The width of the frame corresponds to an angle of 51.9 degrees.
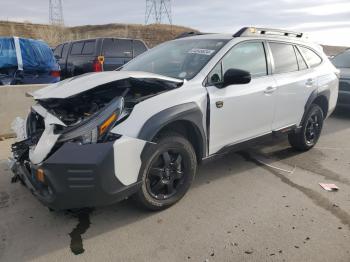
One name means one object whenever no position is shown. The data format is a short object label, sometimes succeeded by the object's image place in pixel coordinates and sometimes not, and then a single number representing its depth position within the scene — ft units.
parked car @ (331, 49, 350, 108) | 26.81
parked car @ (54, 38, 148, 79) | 36.94
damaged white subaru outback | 9.56
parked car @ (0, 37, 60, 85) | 25.12
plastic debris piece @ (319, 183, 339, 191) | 13.76
